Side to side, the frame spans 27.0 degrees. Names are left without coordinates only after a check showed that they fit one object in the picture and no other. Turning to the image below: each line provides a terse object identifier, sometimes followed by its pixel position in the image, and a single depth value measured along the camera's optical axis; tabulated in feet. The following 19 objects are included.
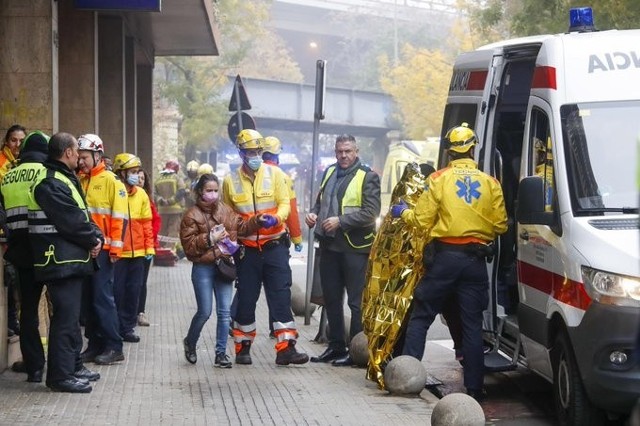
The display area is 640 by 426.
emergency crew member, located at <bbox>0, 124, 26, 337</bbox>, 34.37
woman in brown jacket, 36.65
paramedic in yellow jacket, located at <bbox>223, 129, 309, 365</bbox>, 37.47
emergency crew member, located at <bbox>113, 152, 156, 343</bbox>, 41.78
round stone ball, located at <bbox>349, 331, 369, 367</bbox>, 37.63
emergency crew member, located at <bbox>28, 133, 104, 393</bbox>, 31.30
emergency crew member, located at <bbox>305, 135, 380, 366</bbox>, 37.96
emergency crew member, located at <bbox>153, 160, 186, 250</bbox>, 84.94
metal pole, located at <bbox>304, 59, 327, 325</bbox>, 47.09
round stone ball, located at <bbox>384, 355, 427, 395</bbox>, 32.48
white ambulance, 26.21
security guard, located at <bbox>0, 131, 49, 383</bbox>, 32.04
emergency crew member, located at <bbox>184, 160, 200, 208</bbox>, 76.70
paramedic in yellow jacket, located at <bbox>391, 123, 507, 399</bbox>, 32.22
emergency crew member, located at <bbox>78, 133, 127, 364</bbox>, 36.78
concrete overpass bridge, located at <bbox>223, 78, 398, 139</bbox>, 192.65
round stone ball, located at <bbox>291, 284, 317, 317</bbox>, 52.24
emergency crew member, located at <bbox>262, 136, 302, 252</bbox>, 38.19
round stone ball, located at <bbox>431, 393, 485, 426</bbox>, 26.96
